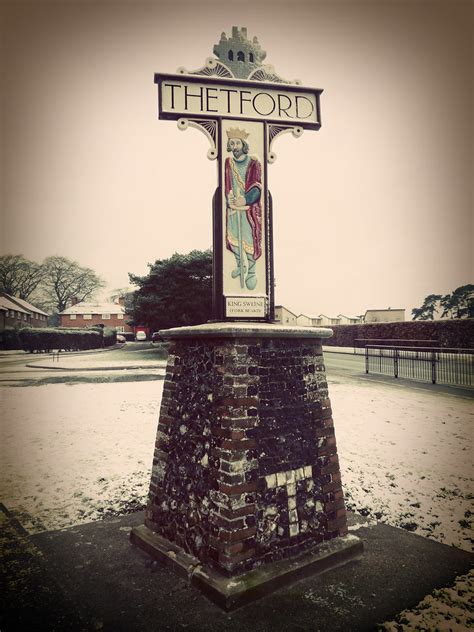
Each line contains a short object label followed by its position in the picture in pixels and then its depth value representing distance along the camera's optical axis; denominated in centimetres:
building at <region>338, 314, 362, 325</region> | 7772
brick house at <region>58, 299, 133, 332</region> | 6412
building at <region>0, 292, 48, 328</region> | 3775
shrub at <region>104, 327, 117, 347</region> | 4339
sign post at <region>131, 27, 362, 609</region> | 291
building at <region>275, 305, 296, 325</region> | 5540
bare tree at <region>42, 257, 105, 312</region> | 5466
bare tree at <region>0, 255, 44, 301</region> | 4140
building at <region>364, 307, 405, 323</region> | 5147
